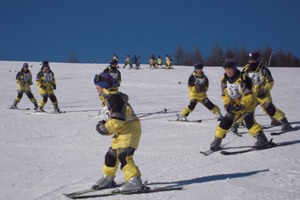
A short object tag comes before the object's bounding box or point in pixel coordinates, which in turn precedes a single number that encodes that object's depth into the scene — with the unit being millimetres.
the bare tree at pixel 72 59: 96375
